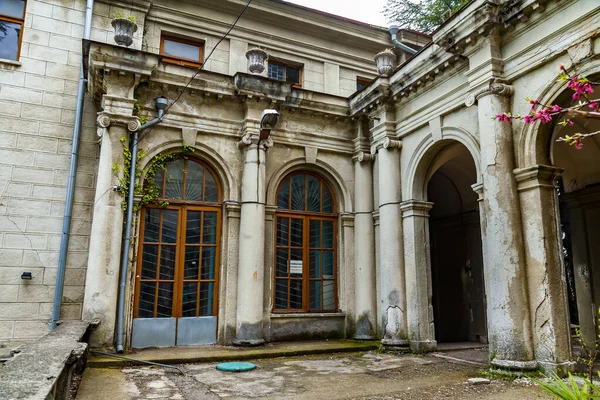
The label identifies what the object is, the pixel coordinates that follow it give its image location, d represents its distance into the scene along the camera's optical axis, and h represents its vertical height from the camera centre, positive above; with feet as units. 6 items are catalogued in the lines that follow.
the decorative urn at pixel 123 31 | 27.63 +15.63
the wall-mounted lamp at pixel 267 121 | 26.40 +10.02
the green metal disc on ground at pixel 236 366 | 22.19 -3.62
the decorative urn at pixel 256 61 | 30.91 +15.48
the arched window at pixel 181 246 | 27.66 +2.83
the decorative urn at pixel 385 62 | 31.09 +15.54
